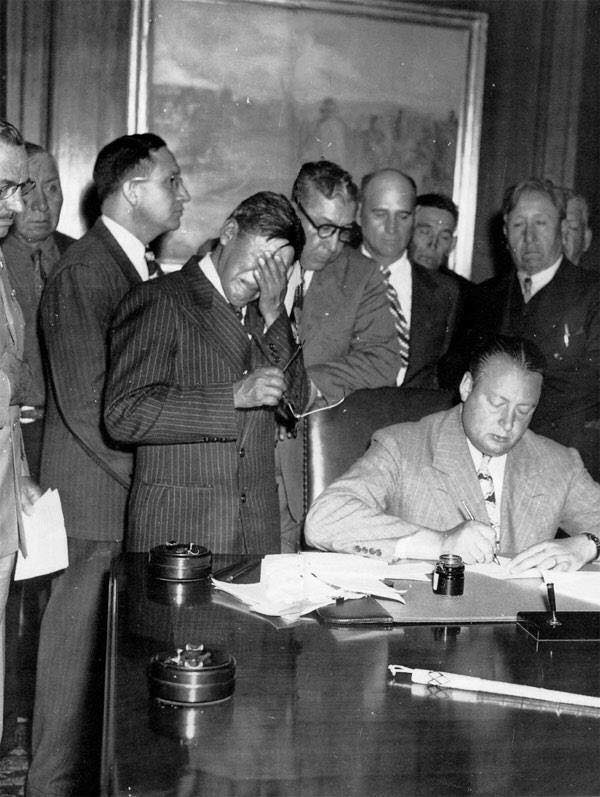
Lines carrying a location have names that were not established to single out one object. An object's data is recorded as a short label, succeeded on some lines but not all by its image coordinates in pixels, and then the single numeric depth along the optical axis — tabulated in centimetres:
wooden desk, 123
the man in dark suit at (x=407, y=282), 393
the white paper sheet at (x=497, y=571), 229
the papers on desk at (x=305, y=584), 196
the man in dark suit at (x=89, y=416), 301
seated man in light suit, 276
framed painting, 486
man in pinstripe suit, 257
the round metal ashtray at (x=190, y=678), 142
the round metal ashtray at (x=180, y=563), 208
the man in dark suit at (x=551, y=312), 368
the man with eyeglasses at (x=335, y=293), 336
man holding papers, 236
